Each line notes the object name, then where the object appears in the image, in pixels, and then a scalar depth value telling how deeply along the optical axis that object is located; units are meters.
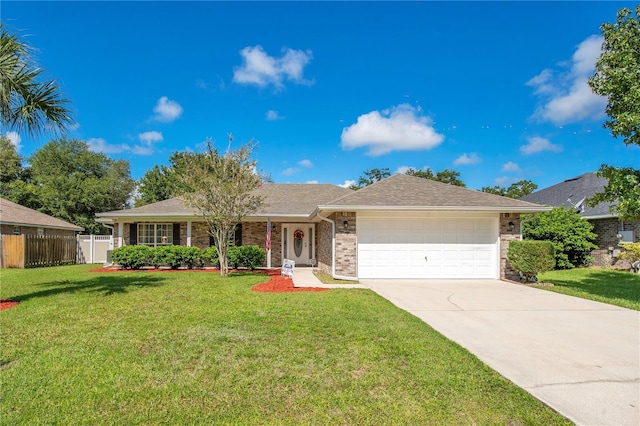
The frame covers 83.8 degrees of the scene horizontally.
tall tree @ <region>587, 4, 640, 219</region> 8.68
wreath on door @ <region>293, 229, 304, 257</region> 17.33
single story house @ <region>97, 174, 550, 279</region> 12.20
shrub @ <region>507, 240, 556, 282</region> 11.27
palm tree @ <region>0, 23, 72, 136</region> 6.91
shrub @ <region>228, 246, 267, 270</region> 14.63
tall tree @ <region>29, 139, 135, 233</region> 32.56
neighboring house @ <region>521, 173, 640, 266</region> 16.58
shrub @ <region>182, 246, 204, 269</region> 15.26
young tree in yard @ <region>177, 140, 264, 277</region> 12.03
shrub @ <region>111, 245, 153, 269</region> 15.13
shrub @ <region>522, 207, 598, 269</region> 17.14
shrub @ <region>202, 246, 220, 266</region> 14.87
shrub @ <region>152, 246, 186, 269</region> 15.18
